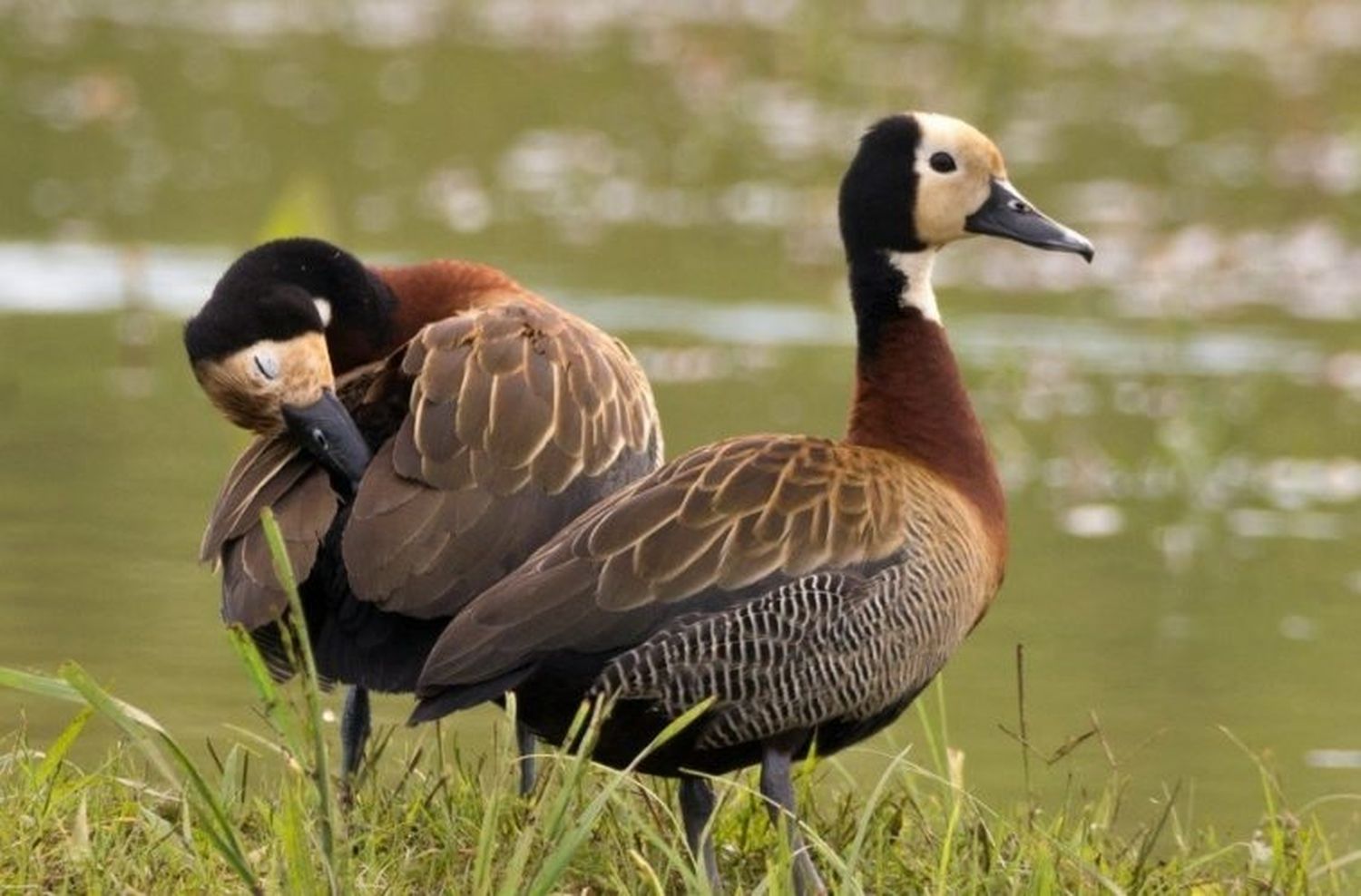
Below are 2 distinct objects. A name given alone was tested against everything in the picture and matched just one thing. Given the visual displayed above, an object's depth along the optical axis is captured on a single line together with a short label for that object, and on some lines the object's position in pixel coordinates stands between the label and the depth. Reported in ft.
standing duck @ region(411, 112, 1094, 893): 34.88
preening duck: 38.09
